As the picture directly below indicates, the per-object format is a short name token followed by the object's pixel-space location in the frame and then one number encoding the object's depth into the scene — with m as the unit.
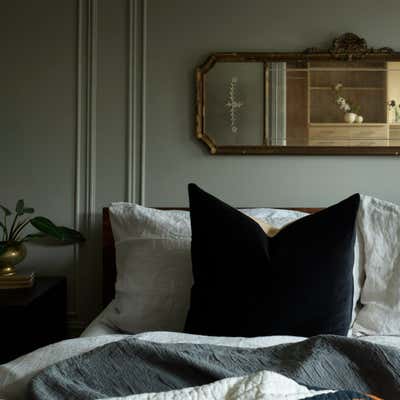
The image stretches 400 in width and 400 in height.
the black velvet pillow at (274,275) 1.46
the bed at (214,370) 0.90
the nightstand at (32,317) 1.91
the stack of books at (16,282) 2.12
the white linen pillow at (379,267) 1.63
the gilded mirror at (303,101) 2.26
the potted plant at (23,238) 2.17
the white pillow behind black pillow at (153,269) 1.73
